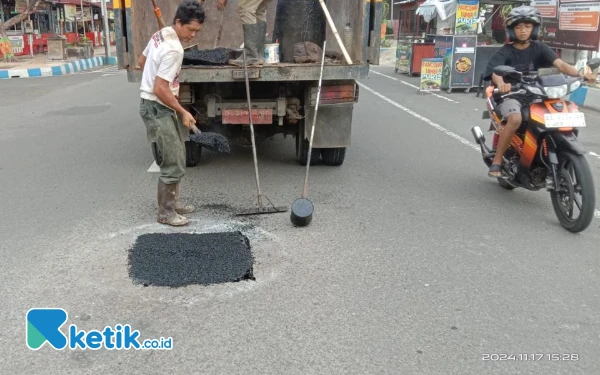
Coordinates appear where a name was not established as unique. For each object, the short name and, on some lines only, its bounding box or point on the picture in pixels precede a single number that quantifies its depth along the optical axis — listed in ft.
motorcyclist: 16.57
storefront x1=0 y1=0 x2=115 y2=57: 85.76
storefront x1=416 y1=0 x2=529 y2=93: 48.14
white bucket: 19.52
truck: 18.11
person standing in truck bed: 18.78
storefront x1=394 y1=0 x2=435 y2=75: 62.64
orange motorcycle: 14.80
